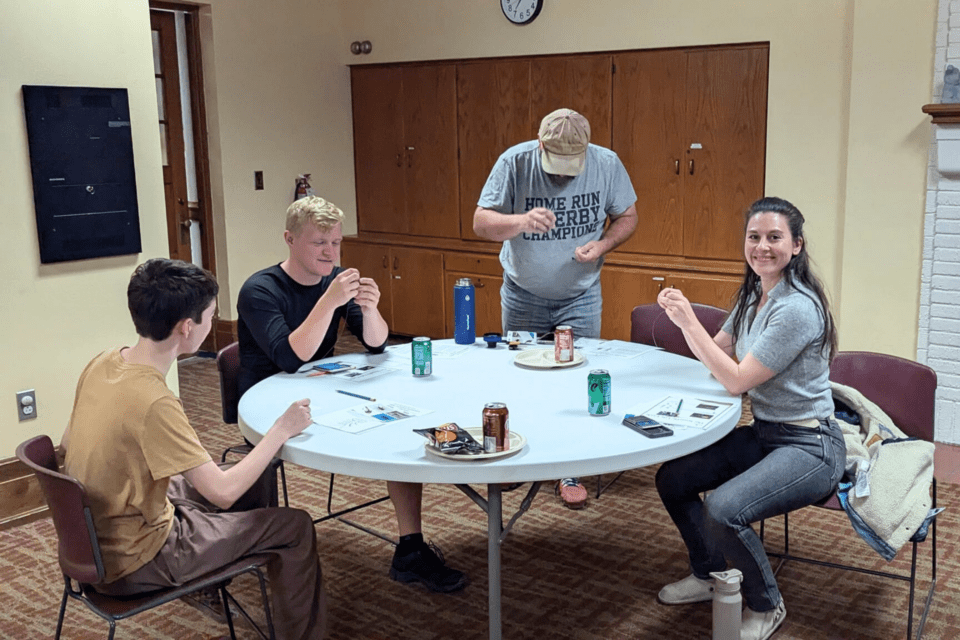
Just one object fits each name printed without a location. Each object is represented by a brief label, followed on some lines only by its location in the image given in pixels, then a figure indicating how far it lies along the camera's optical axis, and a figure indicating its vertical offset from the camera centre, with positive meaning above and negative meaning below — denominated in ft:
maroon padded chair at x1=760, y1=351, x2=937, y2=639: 9.07 -2.23
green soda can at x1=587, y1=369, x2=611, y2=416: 8.05 -1.93
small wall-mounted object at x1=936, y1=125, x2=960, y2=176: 13.99 +0.15
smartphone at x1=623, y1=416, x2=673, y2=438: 7.53 -2.12
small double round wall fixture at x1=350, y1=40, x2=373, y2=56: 22.02 +2.88
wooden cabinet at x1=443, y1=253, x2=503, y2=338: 20.44 -2.42
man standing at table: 11.63 -0.70
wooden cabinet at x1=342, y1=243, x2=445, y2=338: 21.50 -2.65
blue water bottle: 11.01 -1.68
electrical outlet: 12.19 -2.96
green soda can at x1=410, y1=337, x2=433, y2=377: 9.54 -1.89
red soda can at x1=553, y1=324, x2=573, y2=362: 9.85 -1.87
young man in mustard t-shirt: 6.86 -2.12
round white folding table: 7.00 -2.14
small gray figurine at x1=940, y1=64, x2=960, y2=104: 13.88 +1.10
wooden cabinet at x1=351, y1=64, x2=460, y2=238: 21.04 +0.47
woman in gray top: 8.16 -2.30
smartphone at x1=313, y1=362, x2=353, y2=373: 9.89 -2.07
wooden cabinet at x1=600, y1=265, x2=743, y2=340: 17.42 -2.37
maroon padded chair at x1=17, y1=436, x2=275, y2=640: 6.70 -2.75
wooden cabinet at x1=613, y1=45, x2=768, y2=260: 16.97 +0.42
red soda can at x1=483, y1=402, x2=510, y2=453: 7.06 -1.95
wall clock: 19.07 +3.20
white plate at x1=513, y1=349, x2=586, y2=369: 9.78 -2.04
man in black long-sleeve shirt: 9.54 -1.52
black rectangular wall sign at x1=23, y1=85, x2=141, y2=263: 12.16 +0.04
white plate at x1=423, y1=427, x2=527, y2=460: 6.97 -2.12
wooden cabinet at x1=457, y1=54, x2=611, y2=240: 18.66 +1.34
